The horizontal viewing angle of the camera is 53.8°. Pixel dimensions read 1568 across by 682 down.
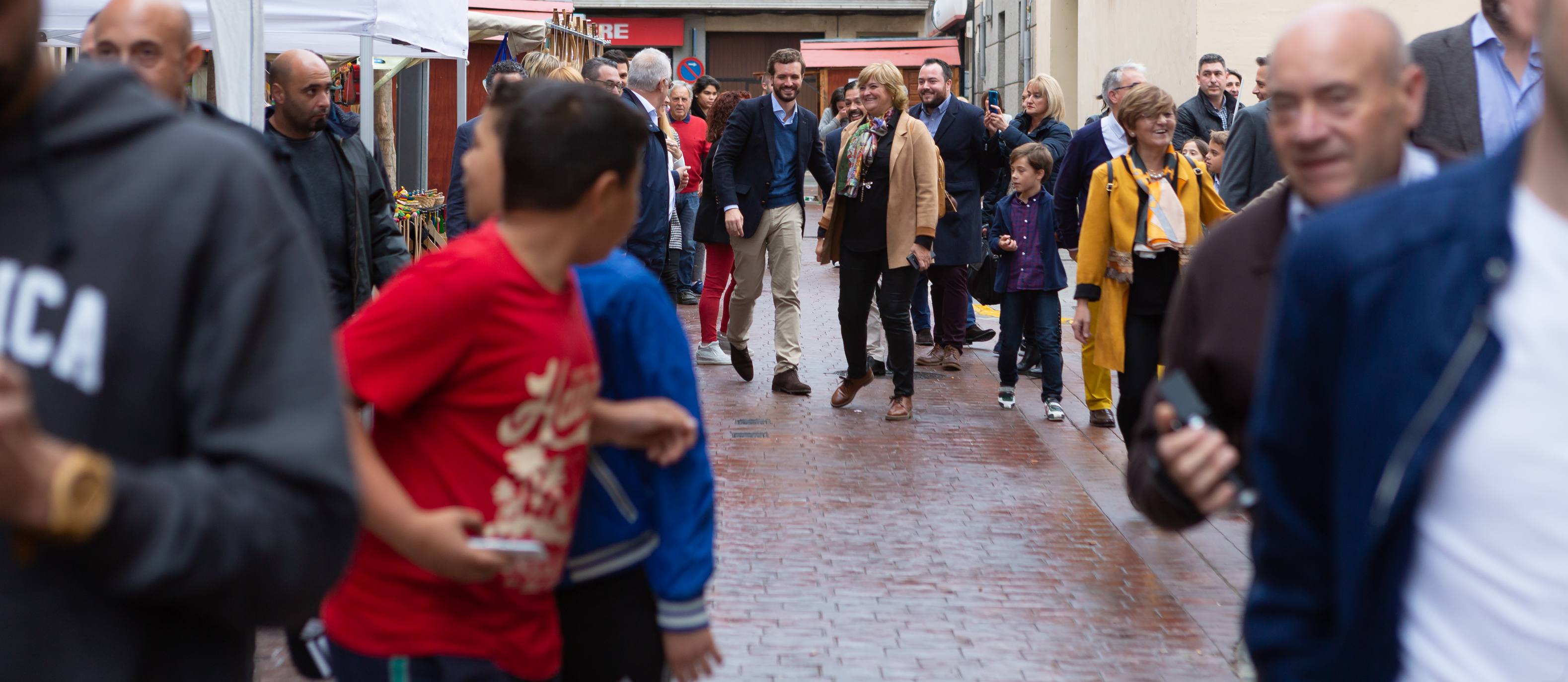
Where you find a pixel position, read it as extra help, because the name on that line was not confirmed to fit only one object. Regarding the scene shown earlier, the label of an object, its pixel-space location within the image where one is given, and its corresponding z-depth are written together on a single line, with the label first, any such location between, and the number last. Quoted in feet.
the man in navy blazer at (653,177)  28.78
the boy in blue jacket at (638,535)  8.23
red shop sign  129.80
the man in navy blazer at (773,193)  31.78
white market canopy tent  19.01
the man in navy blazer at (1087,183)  27.25
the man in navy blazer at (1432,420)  4.64
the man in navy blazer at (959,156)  32.65
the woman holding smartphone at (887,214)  28.17
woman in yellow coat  20.26
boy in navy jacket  29.32
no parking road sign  111.24
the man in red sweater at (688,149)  45.09
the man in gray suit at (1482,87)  12.51
